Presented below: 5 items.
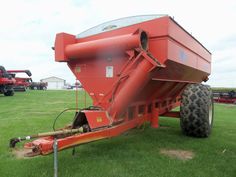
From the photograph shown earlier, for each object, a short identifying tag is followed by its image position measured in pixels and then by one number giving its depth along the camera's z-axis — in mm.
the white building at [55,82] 70538
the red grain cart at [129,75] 3295
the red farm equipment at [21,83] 24688
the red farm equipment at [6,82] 16797
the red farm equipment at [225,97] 18220
